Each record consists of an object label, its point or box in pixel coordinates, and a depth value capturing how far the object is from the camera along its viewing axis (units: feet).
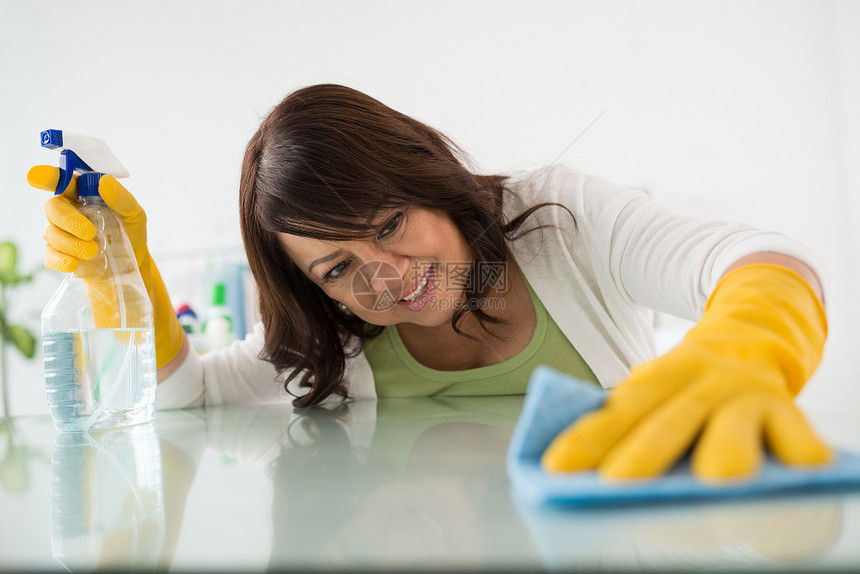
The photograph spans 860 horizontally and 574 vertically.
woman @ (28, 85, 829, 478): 2.08
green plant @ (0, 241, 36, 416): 6.14
